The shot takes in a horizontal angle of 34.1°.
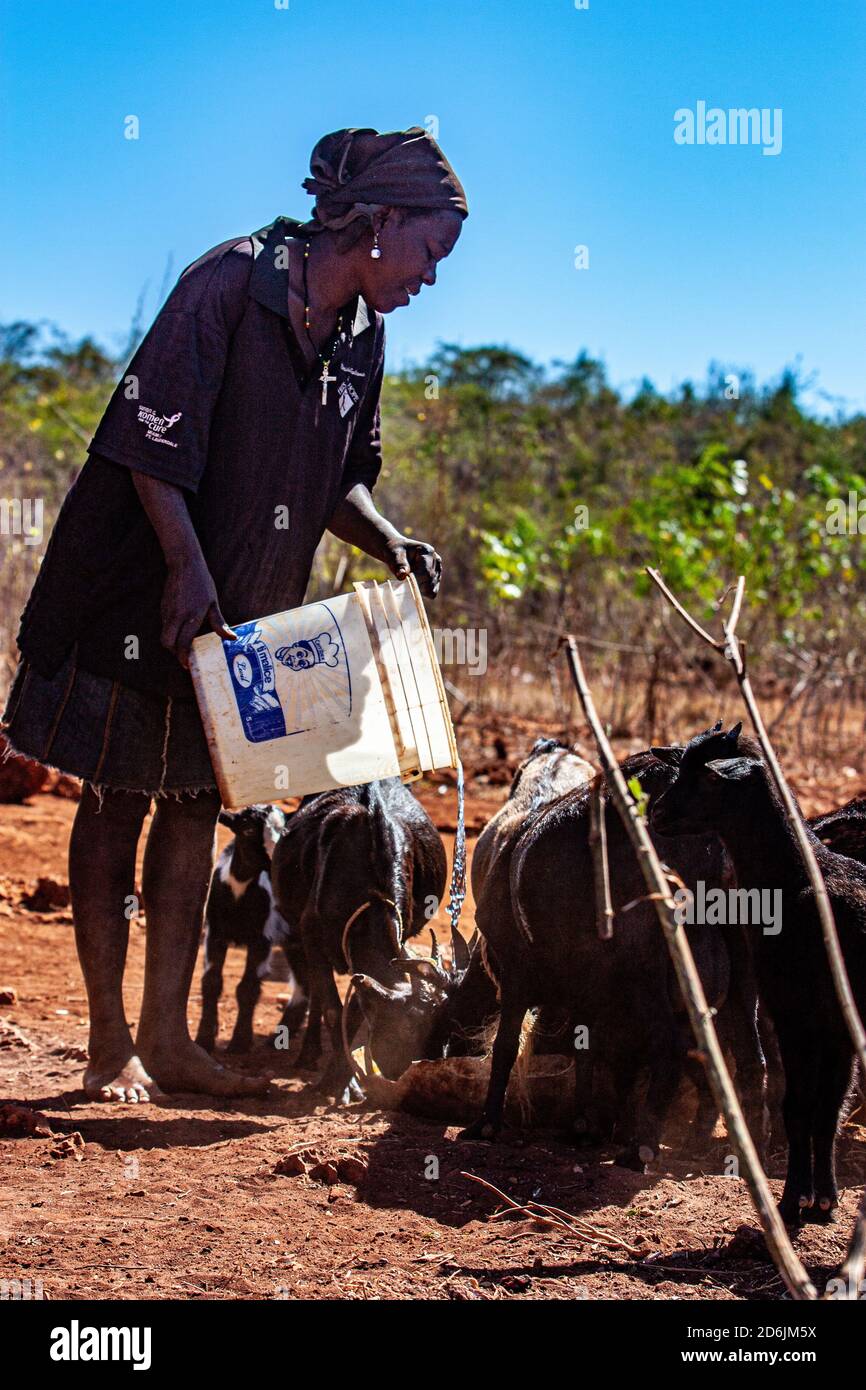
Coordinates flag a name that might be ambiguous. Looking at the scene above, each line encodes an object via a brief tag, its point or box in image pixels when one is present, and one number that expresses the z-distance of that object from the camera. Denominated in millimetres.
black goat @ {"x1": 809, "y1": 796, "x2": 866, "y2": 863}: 4484
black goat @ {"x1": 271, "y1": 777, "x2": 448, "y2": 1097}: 5137
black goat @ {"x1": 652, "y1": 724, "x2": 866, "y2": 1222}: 3580
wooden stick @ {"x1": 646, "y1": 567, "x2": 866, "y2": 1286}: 2039
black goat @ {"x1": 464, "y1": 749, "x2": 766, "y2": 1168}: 4238
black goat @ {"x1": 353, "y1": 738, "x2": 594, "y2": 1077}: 4703
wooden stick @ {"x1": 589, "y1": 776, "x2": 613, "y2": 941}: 2351
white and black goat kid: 5973
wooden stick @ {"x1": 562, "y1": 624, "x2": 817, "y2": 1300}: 2086
